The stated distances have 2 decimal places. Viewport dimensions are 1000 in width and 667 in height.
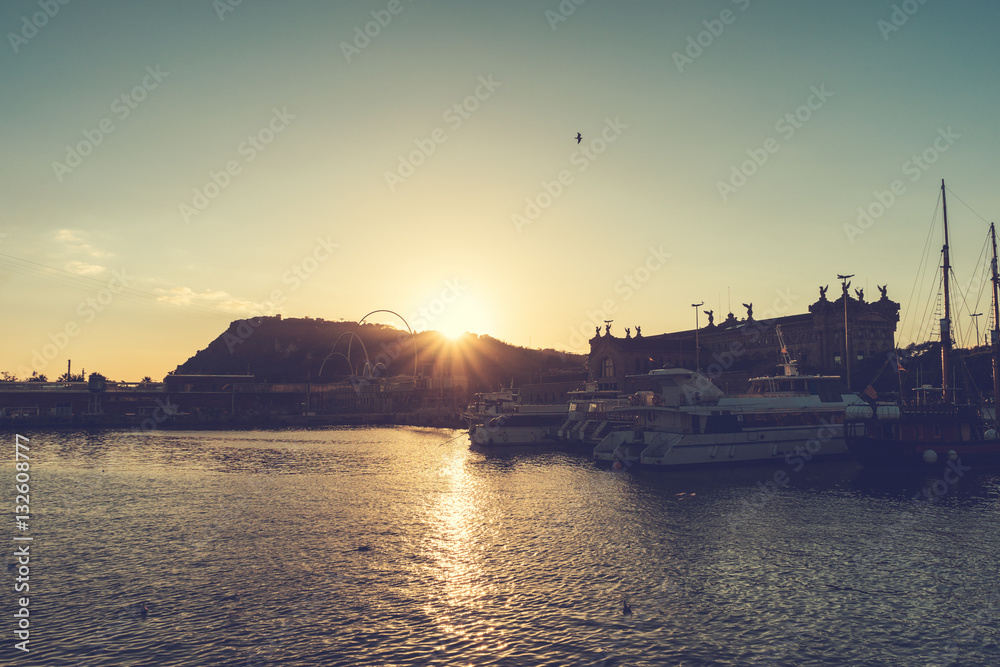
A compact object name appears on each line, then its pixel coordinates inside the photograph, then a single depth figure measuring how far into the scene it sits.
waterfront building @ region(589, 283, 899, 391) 120.69
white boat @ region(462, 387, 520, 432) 100.28
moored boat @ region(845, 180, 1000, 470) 57.81
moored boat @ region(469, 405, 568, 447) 92.25
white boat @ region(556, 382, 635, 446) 78.80
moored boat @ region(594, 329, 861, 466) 62.41
